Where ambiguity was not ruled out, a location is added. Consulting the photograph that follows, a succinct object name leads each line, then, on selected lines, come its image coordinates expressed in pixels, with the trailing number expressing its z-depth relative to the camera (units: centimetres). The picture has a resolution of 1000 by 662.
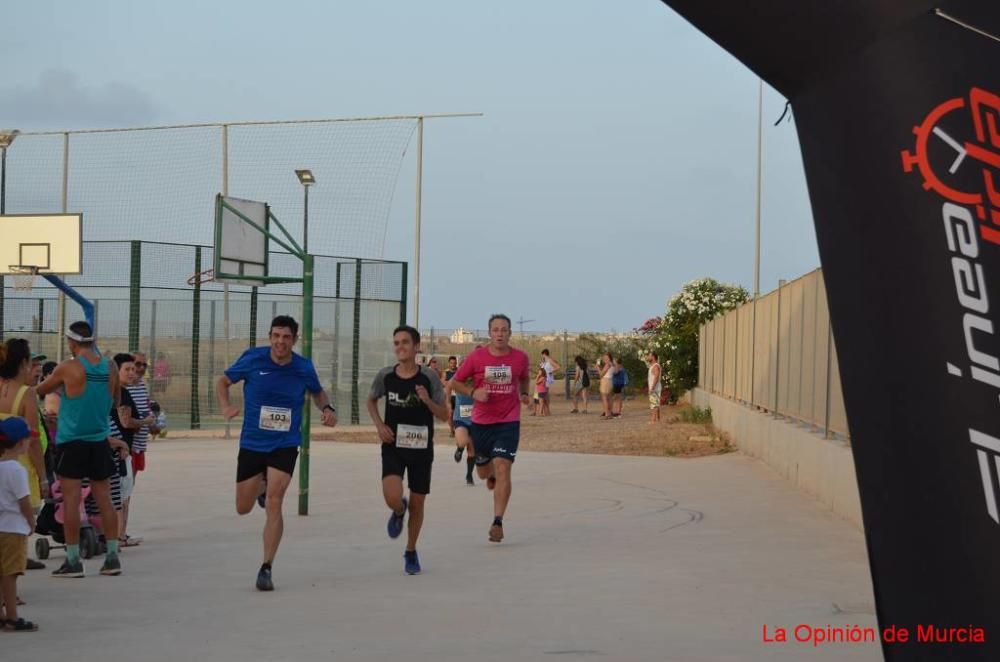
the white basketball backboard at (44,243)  2600
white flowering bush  4328
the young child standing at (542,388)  3603
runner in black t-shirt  1010
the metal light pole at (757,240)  3891
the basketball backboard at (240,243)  1504
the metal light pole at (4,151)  2861
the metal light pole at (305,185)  2778
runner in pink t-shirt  1205
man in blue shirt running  945
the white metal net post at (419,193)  2956
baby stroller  1050
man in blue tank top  965
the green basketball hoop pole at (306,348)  1397
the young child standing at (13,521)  729
